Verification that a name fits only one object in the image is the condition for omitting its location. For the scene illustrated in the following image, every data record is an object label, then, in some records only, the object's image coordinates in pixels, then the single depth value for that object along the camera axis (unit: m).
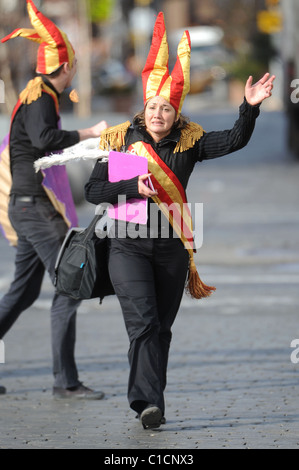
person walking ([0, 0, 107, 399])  13.69
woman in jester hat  11.90
